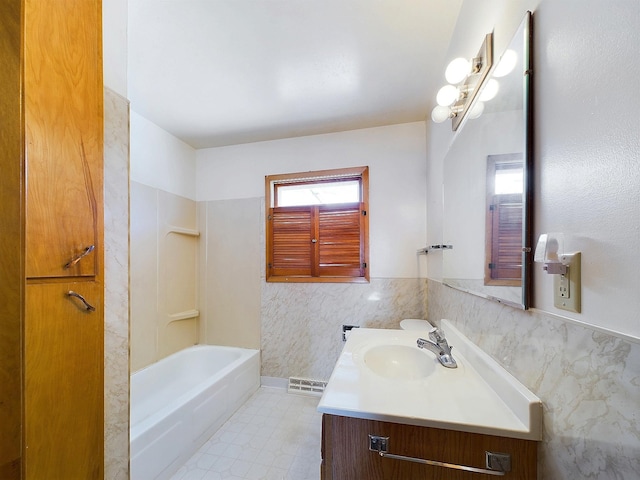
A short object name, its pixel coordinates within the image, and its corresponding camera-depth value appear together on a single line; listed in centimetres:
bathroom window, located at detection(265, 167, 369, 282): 236
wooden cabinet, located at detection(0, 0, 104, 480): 67
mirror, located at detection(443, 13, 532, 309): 70
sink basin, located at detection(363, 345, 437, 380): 122
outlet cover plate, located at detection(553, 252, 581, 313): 51
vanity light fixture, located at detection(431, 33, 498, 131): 98
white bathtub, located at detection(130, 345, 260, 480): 142
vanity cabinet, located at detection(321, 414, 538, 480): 68
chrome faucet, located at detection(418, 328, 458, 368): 109
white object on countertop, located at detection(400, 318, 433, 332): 184
